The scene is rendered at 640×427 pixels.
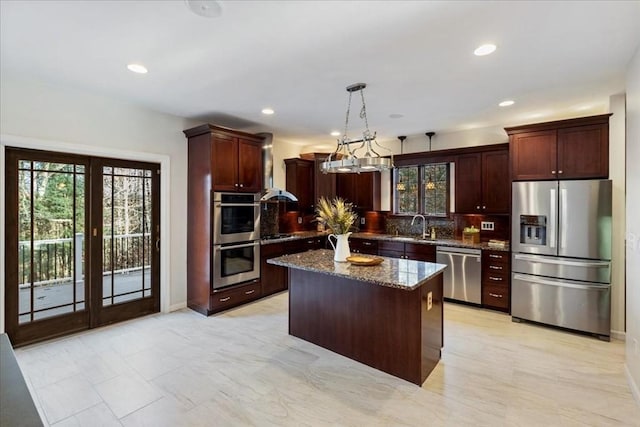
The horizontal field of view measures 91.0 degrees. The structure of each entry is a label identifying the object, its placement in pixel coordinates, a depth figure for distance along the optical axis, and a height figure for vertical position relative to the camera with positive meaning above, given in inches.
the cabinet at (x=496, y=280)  167.5 -37.7
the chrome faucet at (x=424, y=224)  219.3 -9.6
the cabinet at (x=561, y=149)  141.0 +29.0
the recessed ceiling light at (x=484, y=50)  97.0 +50.9
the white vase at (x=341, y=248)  128.6 -15.4
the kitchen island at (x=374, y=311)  103.1 -37.4
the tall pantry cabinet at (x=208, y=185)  164.6 +14.3
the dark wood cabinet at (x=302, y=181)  237.9 +23.0
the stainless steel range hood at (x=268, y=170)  196.9 +26.6
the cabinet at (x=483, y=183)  182.4 +16.9
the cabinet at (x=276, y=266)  194.2 -34.2
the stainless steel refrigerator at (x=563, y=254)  137.6 -20.2
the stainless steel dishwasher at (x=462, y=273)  176.1 -35.7
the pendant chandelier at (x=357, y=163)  112.3 +17.7
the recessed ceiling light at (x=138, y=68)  111.7 +52.1
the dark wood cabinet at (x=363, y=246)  217.3 -24.4
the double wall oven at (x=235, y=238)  166.2 -14.8
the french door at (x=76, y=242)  127.5 -13.8
